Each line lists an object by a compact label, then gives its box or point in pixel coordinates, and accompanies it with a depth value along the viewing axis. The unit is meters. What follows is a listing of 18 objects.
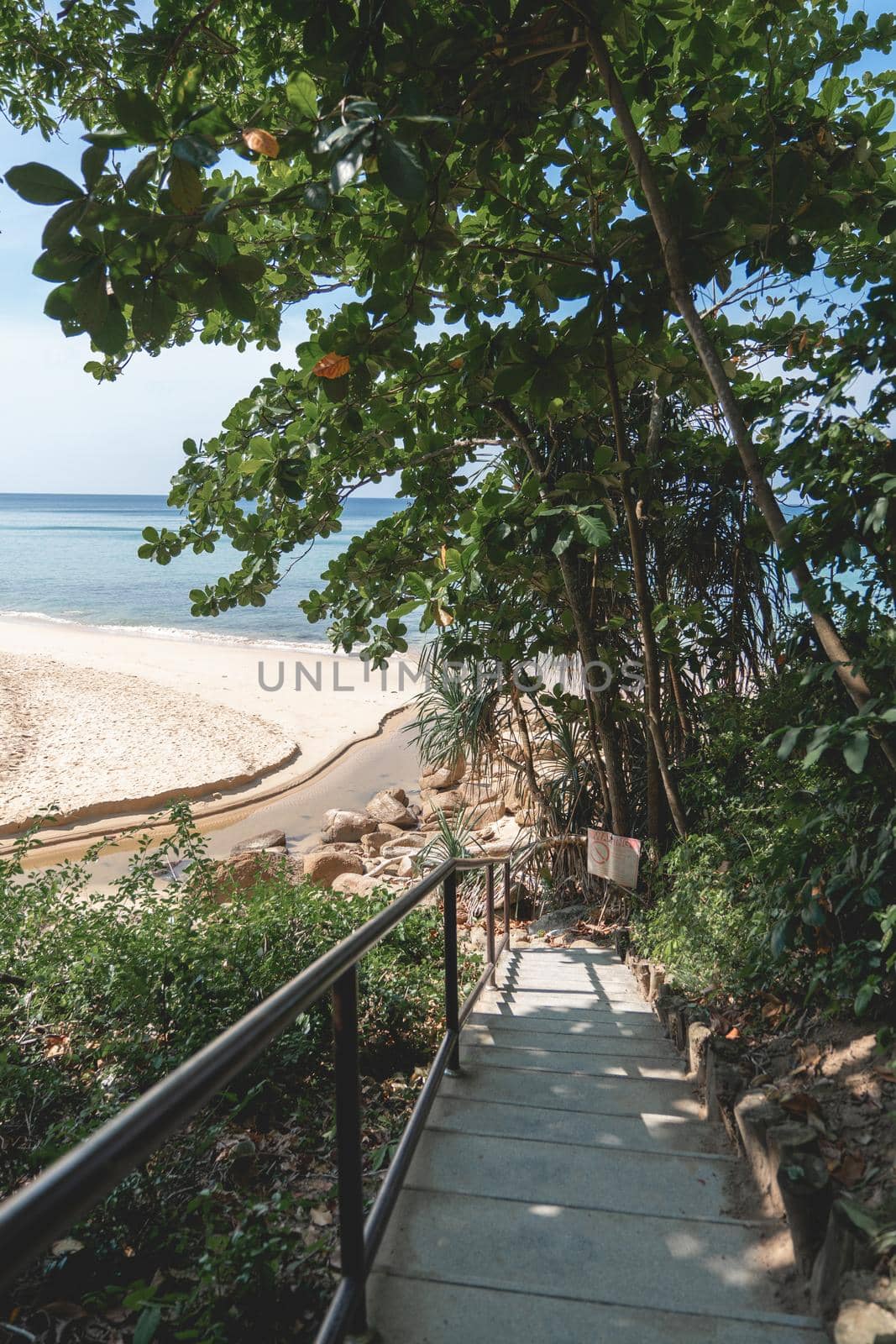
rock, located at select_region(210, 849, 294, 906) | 4.49
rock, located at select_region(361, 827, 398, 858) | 8.80
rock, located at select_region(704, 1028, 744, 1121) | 2.17
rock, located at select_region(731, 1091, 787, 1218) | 1.71
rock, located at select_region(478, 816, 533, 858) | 7.52
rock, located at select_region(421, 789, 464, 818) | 9.88
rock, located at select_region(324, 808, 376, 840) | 9.23
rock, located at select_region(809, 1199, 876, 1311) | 1.36
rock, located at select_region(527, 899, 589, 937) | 5.92
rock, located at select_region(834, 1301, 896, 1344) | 1.21
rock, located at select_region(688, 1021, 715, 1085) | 2.53
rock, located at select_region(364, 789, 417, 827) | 9.90
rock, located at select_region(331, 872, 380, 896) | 7.31
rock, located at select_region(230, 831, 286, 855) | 8.42
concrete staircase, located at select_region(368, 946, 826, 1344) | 1.36
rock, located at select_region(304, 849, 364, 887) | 7.71
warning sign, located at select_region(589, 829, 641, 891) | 4.76
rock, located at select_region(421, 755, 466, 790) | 10.85
